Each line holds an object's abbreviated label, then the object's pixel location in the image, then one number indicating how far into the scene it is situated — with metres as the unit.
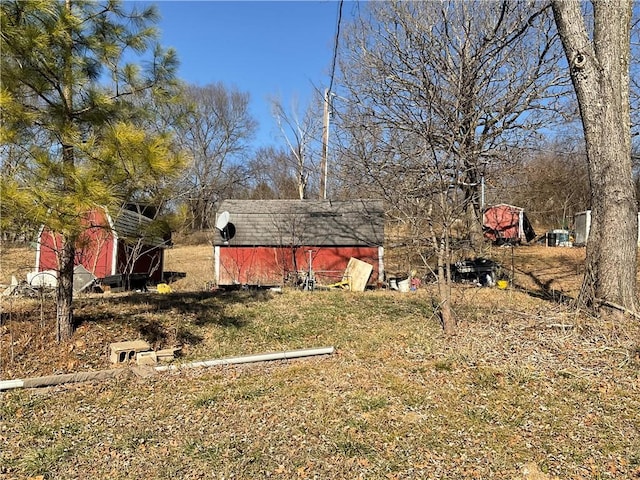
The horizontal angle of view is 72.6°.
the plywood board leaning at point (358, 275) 12.55
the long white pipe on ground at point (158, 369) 4.30
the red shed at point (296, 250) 14.10
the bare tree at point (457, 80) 5.94
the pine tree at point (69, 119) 4.15
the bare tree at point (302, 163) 24.43
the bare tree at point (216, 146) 32.78
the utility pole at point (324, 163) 14.58
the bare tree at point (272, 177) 32.84
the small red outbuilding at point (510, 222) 25.11
